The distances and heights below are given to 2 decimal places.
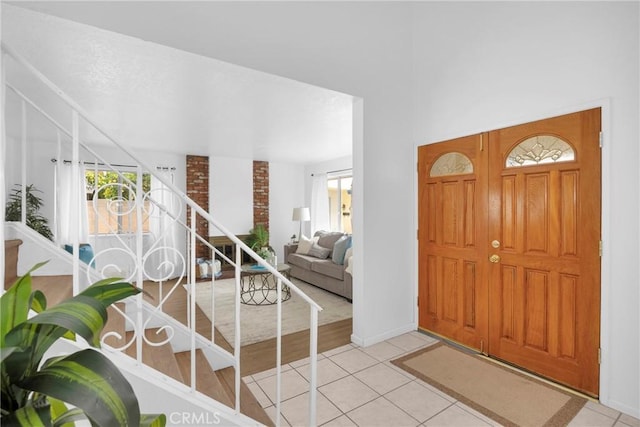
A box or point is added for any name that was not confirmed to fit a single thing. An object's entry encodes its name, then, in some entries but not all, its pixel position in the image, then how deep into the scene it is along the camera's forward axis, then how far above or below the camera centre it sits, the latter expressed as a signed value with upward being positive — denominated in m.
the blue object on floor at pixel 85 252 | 3.63 -0.52
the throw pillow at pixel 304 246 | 5.94 -0.72
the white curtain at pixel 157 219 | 5.63 -0.18
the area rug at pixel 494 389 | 1.96 -1.29
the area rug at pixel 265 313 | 3.26 -1.29
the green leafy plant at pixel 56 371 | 0.56 -0.31
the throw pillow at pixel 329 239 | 5.57 -0.56
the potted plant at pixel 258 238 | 6.40 -0.62
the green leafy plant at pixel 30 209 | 4.10 +0.01
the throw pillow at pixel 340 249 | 4.79 -0.64
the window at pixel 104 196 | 5.41 +0.24
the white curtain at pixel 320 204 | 7.11 +0.10
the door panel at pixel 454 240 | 2.78 -0.31
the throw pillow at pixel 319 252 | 5.41 -0.77
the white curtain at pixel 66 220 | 4.91 -0.18
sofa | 4.54 -0.87
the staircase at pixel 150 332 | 1.33 -0.71
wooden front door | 2.15 -0.32
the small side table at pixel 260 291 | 4.25 -1.28
